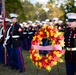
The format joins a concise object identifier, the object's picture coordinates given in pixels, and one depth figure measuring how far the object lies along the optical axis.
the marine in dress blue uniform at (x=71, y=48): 6.30
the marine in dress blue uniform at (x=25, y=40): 17.17
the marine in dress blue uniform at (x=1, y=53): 11.29
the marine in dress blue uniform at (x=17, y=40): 9.23
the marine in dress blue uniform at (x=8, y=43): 9.73
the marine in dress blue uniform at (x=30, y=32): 16.51
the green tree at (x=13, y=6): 29.55
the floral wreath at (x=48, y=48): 6.76
